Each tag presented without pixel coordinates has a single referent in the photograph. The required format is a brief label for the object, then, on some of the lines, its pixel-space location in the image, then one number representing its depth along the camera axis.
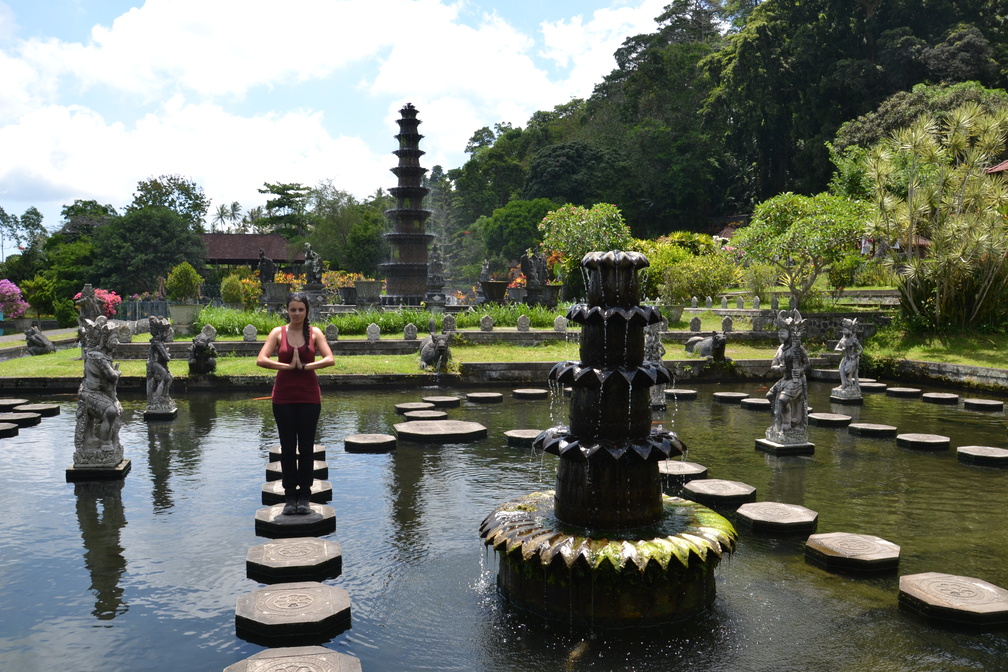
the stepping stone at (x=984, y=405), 14.85
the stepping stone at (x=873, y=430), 11.93
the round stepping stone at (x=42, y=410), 13.52
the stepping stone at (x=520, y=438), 11.06
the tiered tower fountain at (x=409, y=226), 38.59
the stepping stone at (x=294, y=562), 5.93
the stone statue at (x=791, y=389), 10.62
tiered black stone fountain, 5.07
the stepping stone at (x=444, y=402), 14.86
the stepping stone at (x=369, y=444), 10.61
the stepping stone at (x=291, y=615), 4.94
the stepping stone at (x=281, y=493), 8.05
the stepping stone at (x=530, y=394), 16.34
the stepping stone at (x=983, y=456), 9.99
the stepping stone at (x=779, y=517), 7.05
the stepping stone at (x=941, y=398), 15.84
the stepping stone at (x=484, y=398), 15.74
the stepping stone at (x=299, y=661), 4.36
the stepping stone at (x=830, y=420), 12.83
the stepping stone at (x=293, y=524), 6.99
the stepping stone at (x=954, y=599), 5.12
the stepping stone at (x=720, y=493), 7.99
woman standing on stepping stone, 6.48
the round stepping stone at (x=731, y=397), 15.80
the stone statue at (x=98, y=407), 8.70
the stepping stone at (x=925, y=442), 11.01
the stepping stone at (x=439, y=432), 11.34
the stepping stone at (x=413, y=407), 13.92
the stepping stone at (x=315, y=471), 8.93
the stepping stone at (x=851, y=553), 6.09
